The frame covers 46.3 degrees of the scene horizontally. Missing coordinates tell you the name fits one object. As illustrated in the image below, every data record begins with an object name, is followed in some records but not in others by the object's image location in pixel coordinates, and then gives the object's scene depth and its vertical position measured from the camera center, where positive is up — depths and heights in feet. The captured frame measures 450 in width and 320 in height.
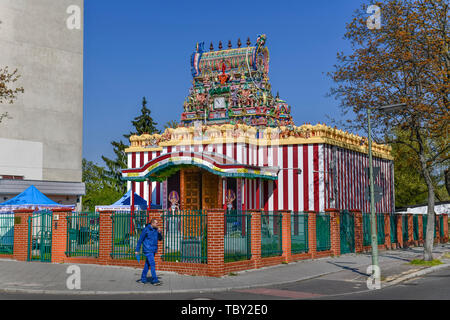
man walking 48.21 -3.50
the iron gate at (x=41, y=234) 68.08 -3.55
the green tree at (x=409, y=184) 155.63 +5.78
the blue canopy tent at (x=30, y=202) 84.89 +0.90
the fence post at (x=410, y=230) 105.60 -5.37
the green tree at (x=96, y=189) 175.52 +6.89
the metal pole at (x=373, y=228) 55.11 -2.60
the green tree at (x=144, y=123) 215.51 +34.48
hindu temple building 90.17 +6.57
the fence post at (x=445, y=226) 122.48 -5.28
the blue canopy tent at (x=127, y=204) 95.50 +0.45
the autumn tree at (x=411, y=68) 71.31 +18.75
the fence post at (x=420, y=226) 111.75 -4.85
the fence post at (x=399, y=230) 100.89 -5.06
